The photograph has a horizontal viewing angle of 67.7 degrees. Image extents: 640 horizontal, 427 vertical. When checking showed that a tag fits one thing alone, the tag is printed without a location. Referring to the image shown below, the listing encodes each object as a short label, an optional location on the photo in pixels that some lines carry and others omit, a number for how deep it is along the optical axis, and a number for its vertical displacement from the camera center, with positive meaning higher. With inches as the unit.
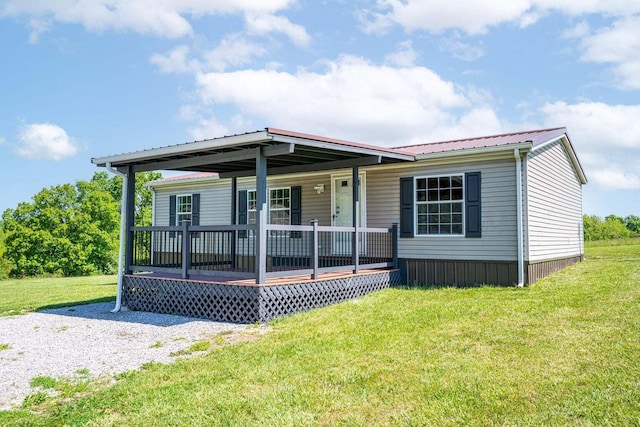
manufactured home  288.5 +13.6
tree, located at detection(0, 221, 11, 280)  1064.6 -77.1
